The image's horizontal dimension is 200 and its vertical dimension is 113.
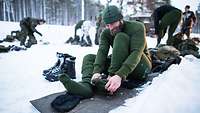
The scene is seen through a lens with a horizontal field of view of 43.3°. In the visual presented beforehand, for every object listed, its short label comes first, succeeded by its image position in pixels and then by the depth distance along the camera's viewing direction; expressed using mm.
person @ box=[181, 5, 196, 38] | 7520
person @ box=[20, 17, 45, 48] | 6559
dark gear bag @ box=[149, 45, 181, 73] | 2908
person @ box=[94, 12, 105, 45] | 7660
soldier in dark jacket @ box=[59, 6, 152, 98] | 2053
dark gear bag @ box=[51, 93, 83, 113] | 1965
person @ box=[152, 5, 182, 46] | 5312
